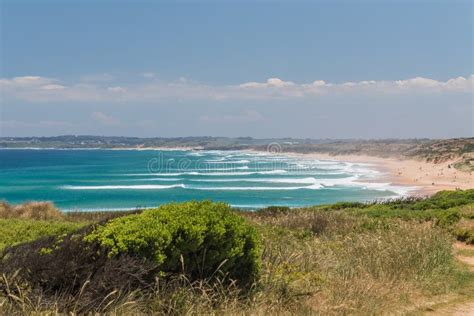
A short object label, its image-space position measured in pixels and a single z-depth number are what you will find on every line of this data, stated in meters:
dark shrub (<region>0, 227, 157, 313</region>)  5.35
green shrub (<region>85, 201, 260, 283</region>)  5.61
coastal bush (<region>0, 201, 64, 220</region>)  22.16
